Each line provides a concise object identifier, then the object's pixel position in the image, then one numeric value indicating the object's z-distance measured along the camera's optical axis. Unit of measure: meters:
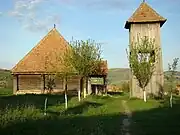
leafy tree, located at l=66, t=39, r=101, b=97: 20.90
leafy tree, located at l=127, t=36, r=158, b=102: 19.90
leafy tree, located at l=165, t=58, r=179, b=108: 18.02
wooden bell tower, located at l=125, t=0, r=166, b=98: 21.79
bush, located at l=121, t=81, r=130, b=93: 32.52
